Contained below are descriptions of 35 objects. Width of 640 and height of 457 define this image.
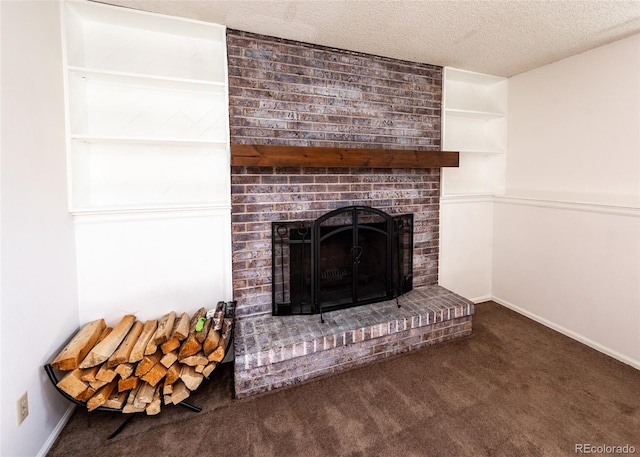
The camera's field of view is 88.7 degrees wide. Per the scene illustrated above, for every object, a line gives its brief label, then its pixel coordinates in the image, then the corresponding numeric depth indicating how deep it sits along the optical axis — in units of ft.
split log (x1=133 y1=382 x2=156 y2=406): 5.91
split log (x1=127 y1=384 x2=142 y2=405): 5.92
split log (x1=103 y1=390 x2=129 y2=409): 5.79
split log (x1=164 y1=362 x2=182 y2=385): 6.13
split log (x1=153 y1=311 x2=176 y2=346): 6.25
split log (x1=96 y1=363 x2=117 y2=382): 5.66
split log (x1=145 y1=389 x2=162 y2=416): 5.97
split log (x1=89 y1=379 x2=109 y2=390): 5.61
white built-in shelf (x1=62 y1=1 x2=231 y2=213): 6.71
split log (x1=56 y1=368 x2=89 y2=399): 5.39
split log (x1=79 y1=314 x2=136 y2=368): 5.66
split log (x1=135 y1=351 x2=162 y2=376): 5.91
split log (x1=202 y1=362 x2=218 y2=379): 6.30
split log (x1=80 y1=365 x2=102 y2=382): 5.55
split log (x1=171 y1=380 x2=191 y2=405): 6.14
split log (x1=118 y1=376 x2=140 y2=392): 5.88
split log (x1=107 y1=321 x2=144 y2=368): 5.77
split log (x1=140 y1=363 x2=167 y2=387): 5.97
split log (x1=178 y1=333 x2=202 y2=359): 6.26
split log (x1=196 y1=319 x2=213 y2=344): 6.51
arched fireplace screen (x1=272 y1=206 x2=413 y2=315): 8.36
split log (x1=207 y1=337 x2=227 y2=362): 6.32
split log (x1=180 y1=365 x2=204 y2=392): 6.19
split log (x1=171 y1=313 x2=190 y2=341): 6.42
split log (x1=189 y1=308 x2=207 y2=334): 6.81
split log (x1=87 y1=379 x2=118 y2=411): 5.63
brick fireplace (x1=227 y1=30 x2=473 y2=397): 7.53
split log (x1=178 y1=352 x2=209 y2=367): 6.27
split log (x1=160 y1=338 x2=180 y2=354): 6.29
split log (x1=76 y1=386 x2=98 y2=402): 5.52
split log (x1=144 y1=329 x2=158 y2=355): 6.00
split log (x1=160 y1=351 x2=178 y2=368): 6.11
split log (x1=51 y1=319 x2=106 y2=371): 5.47
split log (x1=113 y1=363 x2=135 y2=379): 5.79
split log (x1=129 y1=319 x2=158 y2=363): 5.91
